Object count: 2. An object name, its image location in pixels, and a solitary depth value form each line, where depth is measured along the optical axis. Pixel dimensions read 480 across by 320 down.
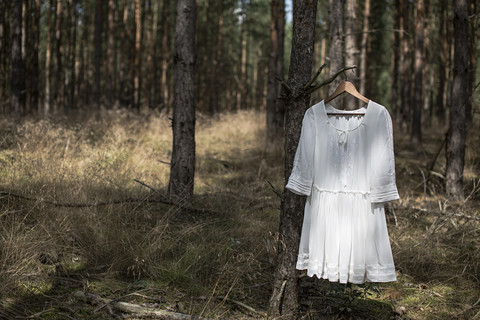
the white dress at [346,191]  2.53
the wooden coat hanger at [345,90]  2.62
